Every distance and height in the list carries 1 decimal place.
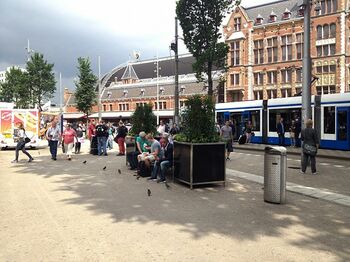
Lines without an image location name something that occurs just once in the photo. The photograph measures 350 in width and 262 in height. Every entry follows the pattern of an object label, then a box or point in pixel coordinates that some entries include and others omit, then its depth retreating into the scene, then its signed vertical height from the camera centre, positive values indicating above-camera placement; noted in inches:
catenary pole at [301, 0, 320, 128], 485.4 +75.0
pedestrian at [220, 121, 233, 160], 579.6 -14.0
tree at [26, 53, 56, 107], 1596.9 +214.1
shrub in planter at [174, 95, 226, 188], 332.2 -20.9
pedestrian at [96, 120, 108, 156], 669.3 -22.8
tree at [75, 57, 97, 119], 1834.4 +198.4
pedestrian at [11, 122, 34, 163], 557.7 -20.3
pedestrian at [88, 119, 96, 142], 769.9 -3.6
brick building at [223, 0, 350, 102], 1593.3 +375.9
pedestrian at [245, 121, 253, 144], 943.7 -12.6
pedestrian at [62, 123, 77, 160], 591.8 -23.3
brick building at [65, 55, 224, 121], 2834.6 +336.6
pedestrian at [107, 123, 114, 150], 813.2 -41.2
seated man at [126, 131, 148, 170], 439.8 -25.0
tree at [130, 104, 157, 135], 513.7 +6.6
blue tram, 707.4 +22.4
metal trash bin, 278.7 -39.8
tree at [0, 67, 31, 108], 1595.7 +194.0
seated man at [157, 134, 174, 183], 376.2 -37.4
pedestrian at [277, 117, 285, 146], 832.9 -11.3
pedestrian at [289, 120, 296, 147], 805.0 -17.8
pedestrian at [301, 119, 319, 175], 423.2 -22.6
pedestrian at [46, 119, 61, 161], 591.0 -21.4
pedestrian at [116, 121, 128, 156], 668.7 -19.3
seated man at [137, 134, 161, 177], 391.5 -32.7
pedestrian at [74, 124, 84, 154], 719.1 -42.4
